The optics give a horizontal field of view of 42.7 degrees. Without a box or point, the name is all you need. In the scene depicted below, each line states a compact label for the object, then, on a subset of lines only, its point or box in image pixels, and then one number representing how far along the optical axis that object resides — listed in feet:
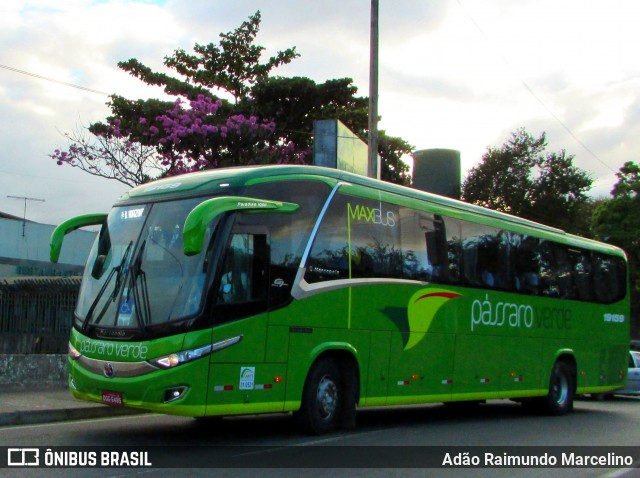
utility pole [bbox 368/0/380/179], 64.13
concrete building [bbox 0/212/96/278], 99.71
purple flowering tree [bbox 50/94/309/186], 84.74
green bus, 31.42
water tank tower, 111.34
